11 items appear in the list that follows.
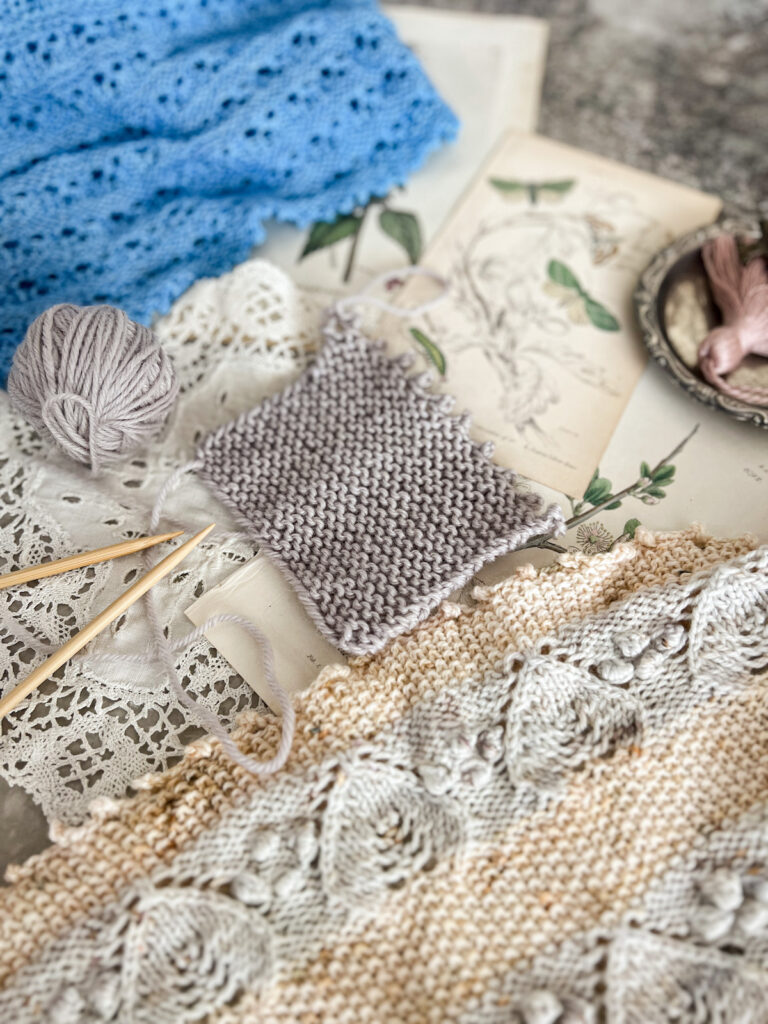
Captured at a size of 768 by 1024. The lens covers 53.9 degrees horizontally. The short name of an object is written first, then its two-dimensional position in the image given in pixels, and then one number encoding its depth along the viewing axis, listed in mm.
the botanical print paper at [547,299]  280
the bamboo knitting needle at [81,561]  235
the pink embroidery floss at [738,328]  267
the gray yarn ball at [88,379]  235
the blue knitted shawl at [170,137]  292
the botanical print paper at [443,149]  318
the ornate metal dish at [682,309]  275
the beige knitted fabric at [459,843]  177
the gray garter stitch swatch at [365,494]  231
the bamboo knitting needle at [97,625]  217
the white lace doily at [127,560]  220
